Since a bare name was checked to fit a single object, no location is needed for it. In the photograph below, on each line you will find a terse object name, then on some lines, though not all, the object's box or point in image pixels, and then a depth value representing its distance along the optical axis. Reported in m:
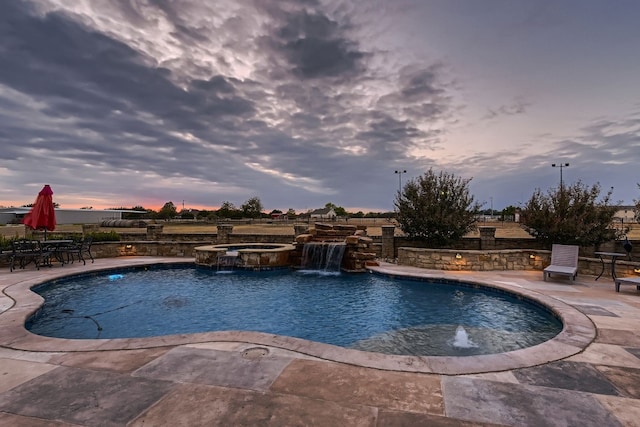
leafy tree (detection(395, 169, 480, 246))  14.40
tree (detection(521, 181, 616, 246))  12.26
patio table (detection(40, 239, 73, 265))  11.84
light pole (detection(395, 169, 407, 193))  44.84
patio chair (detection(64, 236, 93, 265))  12.42
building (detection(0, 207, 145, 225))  61.19
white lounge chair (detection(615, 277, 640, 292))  7.80
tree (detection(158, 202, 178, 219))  95.59
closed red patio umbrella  11.98
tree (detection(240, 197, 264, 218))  93.34
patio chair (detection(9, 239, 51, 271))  11.28
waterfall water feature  13.20
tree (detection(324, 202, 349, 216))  128.82
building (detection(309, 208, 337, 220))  122.88
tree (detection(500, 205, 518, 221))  93.89
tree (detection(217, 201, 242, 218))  91.56
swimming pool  5.95
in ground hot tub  12.99
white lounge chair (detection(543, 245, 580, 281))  9.66
